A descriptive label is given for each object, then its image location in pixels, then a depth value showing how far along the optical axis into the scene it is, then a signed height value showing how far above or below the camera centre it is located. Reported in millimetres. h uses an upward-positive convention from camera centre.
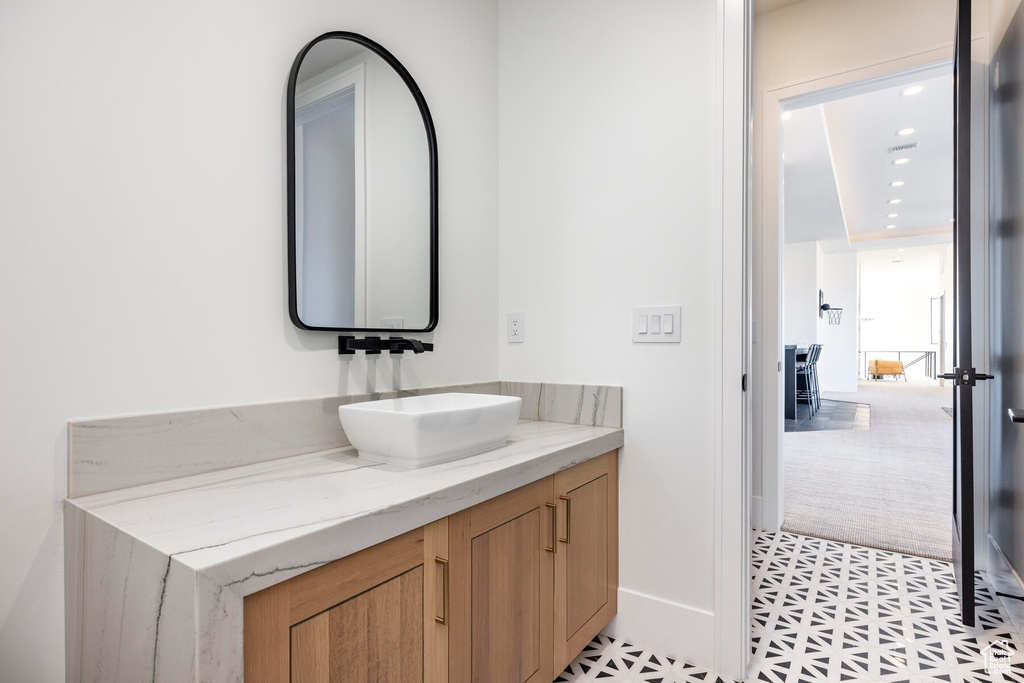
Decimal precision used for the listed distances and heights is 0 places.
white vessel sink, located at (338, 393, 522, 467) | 1170 -205
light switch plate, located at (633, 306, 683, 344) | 1631 +57
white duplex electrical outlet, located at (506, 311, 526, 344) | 1970 +52
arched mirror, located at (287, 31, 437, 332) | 1359 +435
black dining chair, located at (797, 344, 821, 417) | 6625 -487
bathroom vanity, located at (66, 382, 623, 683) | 747 -362
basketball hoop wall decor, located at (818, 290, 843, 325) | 9373 +534
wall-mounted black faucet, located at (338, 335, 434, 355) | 1456 -4
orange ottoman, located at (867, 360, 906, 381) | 11898 -538
